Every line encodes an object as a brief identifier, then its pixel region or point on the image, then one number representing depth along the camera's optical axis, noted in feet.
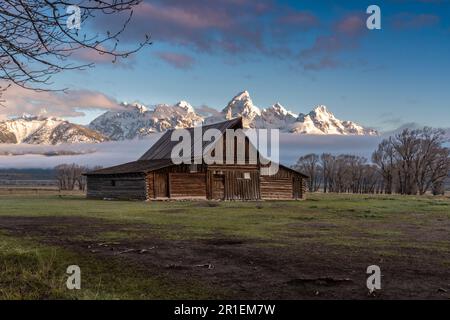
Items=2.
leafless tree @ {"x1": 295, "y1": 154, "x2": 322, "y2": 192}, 493.56
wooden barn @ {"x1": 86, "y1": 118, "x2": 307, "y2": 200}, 157.17
